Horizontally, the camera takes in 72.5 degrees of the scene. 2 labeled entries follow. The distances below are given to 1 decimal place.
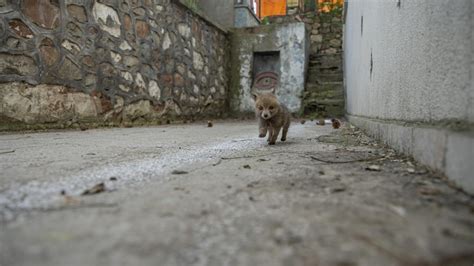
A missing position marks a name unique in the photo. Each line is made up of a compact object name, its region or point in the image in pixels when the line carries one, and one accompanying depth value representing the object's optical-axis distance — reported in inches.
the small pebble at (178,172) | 56.2
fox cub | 107.3
